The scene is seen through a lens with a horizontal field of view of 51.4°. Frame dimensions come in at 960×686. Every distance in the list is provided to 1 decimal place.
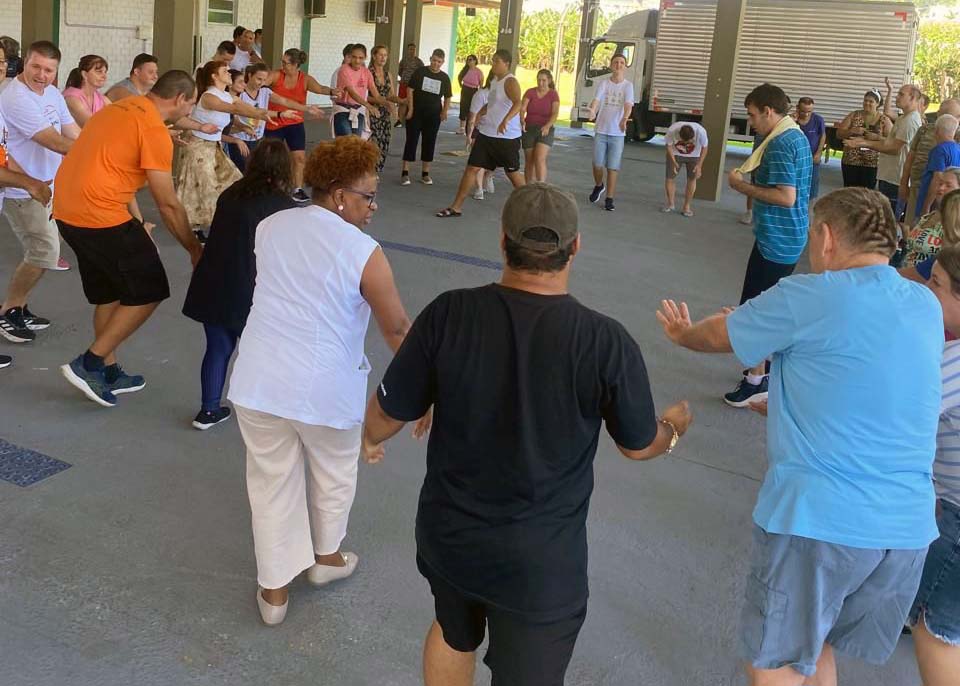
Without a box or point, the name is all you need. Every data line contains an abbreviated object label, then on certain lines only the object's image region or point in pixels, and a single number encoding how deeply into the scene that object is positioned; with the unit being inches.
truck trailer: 852.0
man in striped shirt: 218.8
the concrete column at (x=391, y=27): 783.7
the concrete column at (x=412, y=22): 835.4
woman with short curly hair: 123.0
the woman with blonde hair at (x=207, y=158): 328.5
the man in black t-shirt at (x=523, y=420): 87.2
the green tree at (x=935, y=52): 1445.6
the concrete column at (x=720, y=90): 571.8
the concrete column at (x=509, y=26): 742.5
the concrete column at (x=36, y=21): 590.6
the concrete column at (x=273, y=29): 700.0
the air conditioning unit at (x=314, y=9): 981.8
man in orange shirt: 184.2
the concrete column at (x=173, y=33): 467.5
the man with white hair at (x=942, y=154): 277.6
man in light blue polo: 95.4
